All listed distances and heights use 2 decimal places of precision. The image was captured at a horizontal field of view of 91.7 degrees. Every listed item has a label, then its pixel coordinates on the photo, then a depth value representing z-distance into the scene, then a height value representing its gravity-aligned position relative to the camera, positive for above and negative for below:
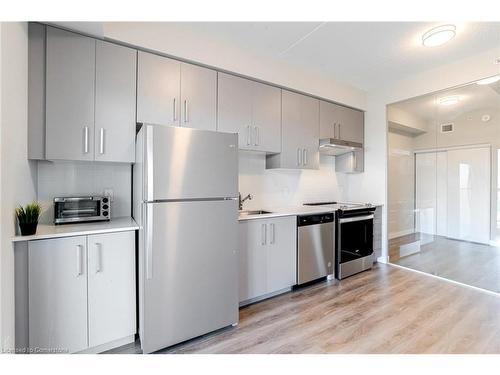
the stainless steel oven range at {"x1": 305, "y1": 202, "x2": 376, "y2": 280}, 3.07 -0.68
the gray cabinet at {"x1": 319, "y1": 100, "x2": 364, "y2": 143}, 3.36 +0.96
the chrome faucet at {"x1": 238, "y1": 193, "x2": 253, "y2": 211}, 2.88 -0.15
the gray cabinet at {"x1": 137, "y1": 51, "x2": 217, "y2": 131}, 2.10 +0.88
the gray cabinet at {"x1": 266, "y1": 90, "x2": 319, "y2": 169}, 2.98 +0.70
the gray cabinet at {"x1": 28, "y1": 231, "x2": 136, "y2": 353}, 1.50 -0.68
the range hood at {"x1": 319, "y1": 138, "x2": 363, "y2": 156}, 3.21 +0.58
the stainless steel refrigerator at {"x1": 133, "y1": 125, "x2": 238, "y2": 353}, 1.64 -0.32
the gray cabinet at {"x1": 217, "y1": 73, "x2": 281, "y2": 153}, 2.51 +0.83
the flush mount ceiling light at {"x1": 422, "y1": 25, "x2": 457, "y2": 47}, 2.25 +1.46
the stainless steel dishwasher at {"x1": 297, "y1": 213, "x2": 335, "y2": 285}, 2.74 -0.69
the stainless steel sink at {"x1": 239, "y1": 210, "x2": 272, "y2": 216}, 2.93 -0.29
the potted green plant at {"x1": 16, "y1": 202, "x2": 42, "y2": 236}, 1.47 -0.18
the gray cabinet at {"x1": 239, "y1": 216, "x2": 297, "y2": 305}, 2.36 -0.71
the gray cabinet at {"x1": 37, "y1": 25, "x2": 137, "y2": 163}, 1.75 +0.70
